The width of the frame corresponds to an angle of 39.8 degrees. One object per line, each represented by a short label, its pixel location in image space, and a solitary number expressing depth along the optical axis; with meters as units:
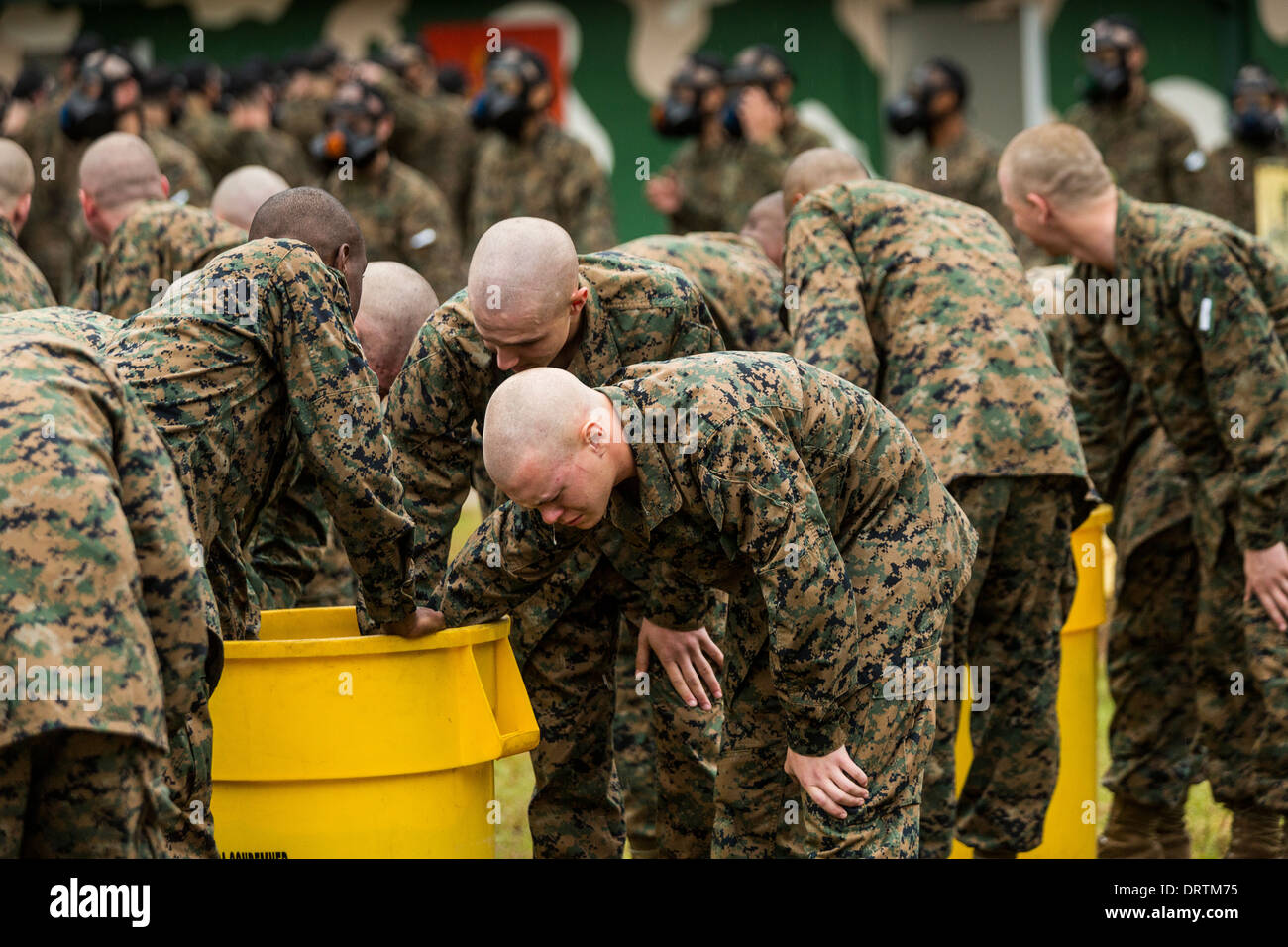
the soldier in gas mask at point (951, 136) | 10.23
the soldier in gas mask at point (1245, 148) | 10.84
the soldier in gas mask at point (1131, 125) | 10.98
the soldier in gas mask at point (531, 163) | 10.73
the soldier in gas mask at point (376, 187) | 10.03
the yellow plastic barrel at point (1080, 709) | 5.00
